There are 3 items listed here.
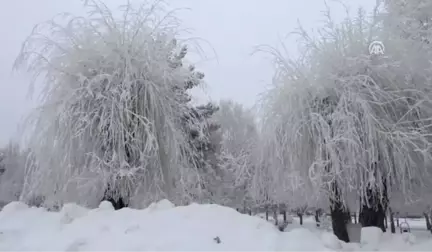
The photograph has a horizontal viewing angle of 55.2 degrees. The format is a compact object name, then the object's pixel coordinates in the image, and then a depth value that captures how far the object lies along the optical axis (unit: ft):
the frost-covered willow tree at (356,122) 31.42
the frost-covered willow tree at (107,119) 30.58
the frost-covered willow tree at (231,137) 84.38
